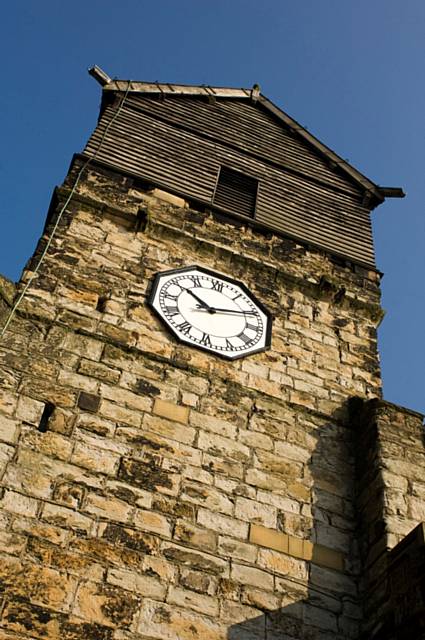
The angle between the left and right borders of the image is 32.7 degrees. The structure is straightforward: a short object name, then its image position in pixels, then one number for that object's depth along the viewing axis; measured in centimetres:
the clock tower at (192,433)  450
